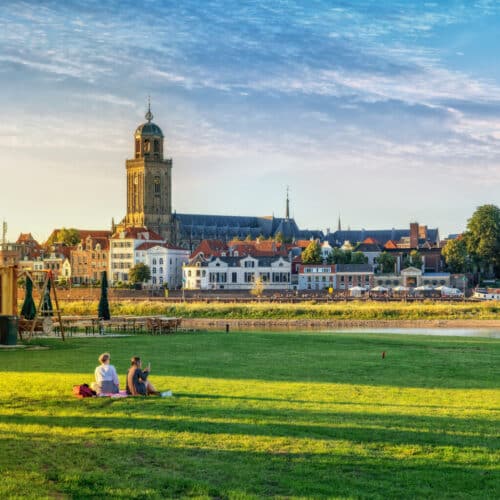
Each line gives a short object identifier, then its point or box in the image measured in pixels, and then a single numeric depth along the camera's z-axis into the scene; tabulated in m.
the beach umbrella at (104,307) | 52.06
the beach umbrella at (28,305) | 43.94
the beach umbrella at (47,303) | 45.48
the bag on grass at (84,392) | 16.88
